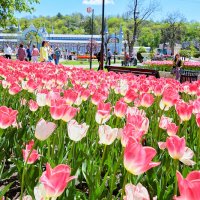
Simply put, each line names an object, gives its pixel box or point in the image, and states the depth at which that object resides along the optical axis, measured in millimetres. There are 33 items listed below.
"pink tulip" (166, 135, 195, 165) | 1139
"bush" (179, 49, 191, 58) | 40720
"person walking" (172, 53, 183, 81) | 10448
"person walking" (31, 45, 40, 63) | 12184
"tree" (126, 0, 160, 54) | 31016
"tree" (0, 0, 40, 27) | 14664
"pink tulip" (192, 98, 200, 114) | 1959
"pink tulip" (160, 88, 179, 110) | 2119
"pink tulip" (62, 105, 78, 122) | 1502
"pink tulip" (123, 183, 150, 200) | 761
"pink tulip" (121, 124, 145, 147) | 1109
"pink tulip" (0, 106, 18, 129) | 1420
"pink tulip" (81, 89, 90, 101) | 2349
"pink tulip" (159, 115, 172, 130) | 1801
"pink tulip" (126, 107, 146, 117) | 1714
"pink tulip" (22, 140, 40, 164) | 1335
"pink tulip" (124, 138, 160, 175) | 826
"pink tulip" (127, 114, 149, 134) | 1359
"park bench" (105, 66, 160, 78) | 7730
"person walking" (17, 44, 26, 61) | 12355
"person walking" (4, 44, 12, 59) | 16332
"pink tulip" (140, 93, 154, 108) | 2116
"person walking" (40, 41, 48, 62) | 10004
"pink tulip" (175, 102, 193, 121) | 1751
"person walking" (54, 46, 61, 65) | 17594
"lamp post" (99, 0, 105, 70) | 12075
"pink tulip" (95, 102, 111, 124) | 1584
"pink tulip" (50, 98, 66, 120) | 1475
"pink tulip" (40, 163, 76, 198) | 721
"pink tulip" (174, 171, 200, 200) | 567
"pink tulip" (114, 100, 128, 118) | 1750
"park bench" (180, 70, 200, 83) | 7738
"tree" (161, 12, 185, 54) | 48437
